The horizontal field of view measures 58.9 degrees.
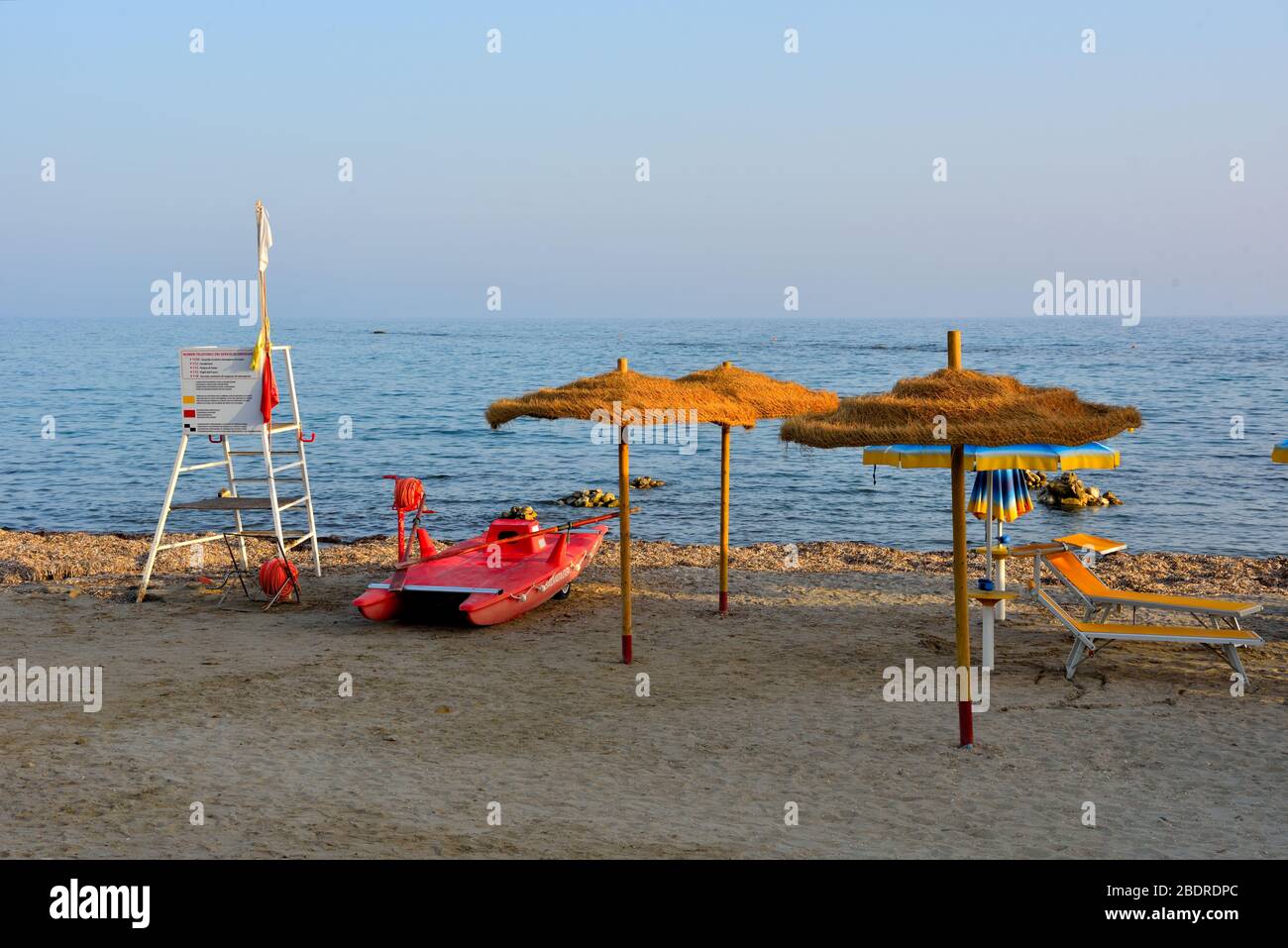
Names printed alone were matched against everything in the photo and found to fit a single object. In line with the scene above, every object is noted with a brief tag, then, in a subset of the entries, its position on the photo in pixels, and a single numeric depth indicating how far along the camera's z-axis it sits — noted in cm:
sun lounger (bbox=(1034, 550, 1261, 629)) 974
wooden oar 1224
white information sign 1288
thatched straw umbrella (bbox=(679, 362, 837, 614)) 1139
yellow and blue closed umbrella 1088
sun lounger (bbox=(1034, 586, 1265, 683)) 916
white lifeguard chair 1282
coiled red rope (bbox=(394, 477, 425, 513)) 1242
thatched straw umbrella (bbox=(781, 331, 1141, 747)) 734
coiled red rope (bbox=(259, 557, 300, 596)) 1270
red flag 1289
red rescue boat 1145
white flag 1302
